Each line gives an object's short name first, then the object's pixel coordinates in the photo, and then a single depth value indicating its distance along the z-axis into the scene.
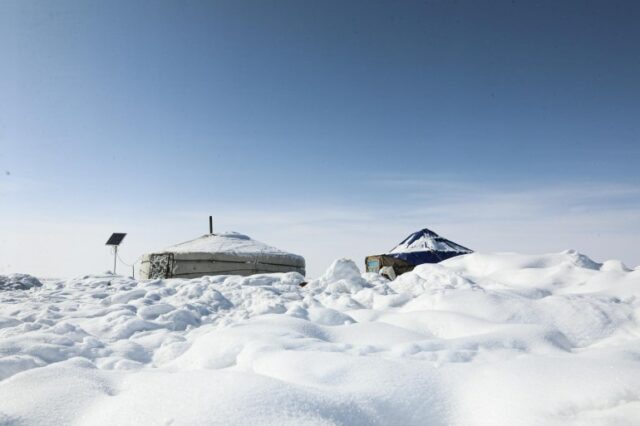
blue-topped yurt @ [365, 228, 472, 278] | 9.44
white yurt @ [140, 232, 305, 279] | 9.54
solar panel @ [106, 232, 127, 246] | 11.28
